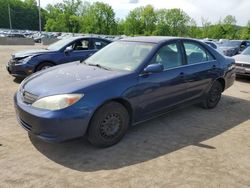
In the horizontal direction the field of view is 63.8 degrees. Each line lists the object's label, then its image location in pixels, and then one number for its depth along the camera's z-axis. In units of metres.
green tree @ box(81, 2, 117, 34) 56.20
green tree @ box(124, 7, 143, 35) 58.63
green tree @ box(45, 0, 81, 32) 58.04
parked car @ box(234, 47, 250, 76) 7.06
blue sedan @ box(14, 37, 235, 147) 2.59
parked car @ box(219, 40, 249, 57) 12.11
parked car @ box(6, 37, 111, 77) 5.80
